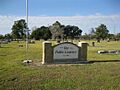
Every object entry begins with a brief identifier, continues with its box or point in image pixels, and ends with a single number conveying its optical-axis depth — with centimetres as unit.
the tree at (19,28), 4227
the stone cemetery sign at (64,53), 708
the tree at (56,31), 3964
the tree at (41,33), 4767
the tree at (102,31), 3904
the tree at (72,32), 5422
